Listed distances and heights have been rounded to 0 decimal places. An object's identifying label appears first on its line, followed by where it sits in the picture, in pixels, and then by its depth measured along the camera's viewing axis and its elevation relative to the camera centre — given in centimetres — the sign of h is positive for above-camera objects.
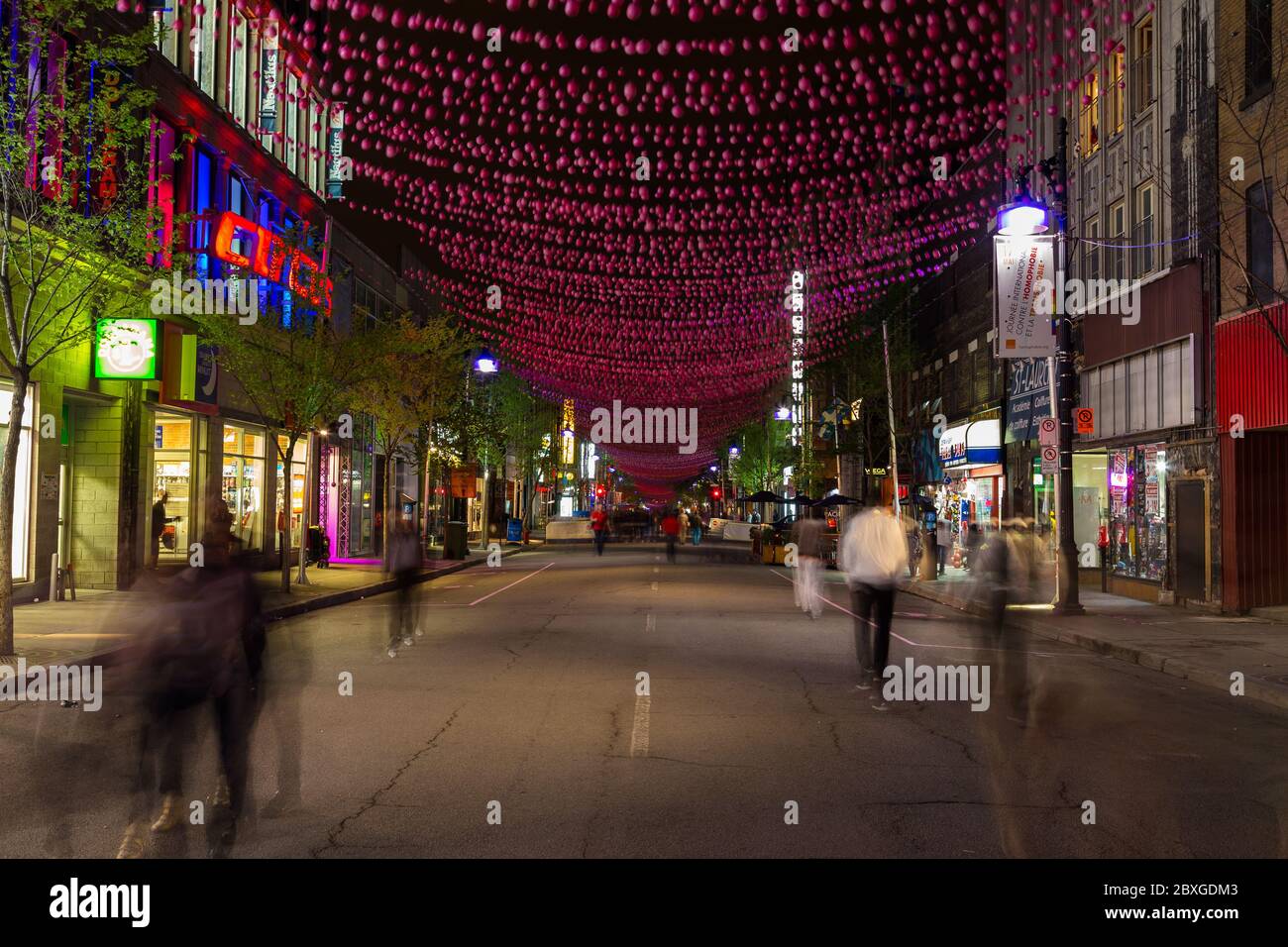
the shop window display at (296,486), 3331 +20
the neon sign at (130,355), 2100 +258
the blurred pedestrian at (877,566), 1128 -72
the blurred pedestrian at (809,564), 2036 -128
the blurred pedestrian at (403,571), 1491 -103
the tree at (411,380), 2891 +307
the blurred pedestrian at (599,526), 4638 -133
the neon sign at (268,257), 2470 +556
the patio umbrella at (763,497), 4291 -14
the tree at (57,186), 1344 +387
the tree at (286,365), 2353 +275
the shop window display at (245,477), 2903 +43
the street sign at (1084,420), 2278 +148
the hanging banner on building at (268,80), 3100 +1141
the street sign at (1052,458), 2056 +65
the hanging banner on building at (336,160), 3647 +1075
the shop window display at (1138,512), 2330 -40
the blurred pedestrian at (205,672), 582 -92
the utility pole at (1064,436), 2006 +105
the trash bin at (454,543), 3834 -166
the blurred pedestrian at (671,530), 3906 -125
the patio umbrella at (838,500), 3567 -21
